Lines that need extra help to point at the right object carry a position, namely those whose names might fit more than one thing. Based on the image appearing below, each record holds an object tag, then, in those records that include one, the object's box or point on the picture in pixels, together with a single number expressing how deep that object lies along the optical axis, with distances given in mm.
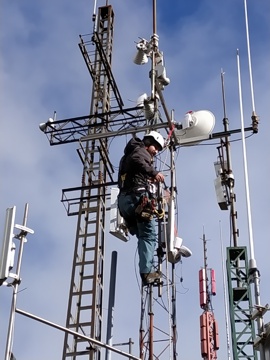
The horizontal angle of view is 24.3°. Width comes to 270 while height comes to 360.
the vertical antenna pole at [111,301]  8488
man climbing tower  7492
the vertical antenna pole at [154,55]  10305
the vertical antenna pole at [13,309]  5016
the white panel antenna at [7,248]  5080
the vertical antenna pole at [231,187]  13883
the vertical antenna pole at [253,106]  10327
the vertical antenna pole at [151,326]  7848
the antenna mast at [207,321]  19453
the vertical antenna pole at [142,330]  8288
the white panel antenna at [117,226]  10773
